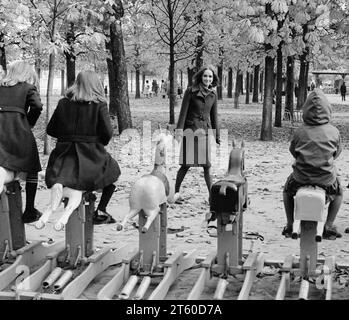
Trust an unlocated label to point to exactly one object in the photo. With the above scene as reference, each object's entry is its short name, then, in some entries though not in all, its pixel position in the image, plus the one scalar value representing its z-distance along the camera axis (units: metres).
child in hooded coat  5.05
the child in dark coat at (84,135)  5.35
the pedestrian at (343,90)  44.47
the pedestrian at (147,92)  51.22
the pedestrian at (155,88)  54.34
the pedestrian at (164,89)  48.37
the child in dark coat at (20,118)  5.58
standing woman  8.30
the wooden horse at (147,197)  5.06
